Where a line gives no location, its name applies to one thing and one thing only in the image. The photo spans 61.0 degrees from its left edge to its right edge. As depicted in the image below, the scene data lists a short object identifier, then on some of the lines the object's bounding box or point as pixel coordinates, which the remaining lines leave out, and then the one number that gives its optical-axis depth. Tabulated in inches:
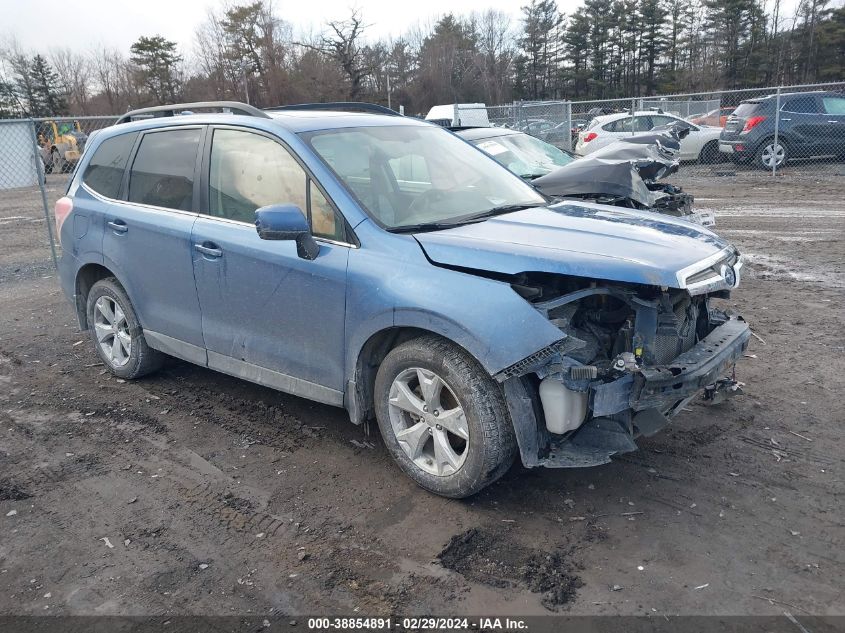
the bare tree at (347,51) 2242.9
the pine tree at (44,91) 2267.5
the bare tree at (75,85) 2351.7
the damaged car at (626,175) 268.2
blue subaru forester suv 132.4
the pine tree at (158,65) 2348.7
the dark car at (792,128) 637.9
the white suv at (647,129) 751.1
